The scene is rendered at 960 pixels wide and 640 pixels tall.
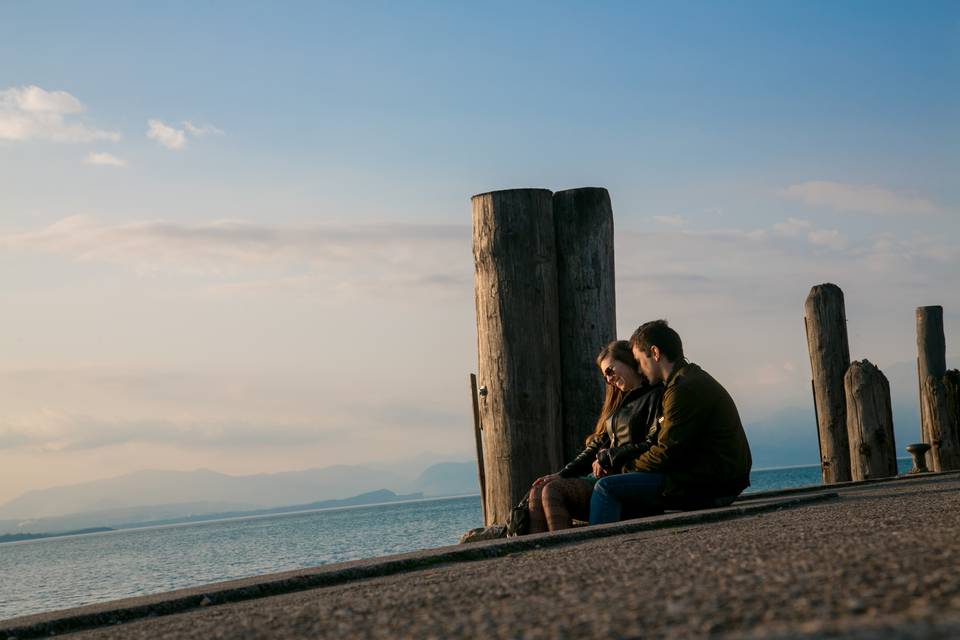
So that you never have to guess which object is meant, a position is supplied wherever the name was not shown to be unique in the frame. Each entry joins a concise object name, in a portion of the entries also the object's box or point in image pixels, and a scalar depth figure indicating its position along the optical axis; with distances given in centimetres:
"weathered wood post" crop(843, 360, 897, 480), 1111
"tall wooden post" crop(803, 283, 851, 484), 1165
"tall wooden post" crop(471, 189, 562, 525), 795
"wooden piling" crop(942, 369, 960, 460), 1288
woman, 696
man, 664
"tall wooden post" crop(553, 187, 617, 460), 819
